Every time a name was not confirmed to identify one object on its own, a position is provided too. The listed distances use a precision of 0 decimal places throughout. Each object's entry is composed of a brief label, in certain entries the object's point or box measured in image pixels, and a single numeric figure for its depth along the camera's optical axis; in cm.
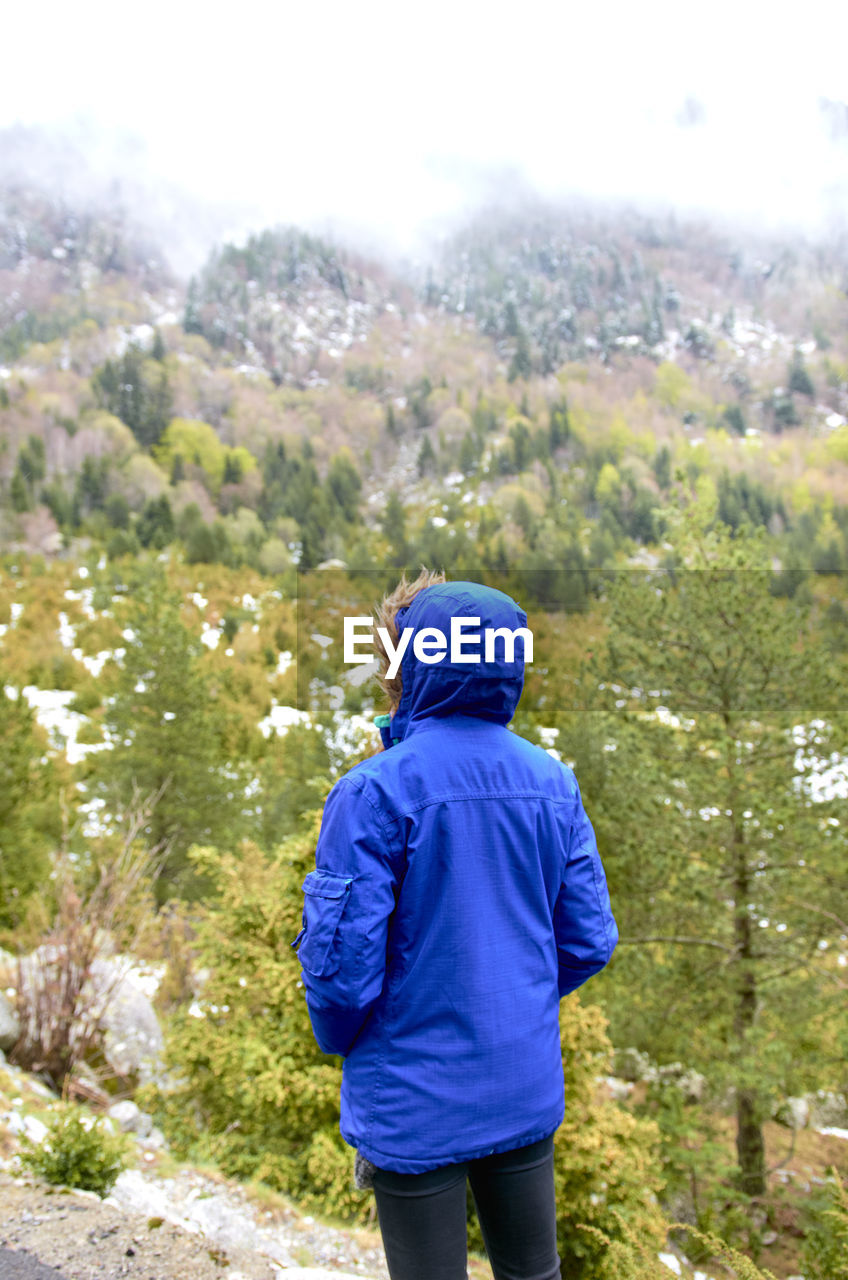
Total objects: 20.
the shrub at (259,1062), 434
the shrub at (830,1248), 281
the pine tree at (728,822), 816
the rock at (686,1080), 909
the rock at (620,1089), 985
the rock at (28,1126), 381
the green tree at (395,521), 9074
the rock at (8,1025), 555
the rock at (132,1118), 572
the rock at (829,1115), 1198
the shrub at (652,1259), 210
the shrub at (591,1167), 406
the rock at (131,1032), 706
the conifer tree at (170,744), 1708
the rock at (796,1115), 1089
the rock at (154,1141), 518
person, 137
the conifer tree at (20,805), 1345
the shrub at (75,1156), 317
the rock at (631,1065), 1147
